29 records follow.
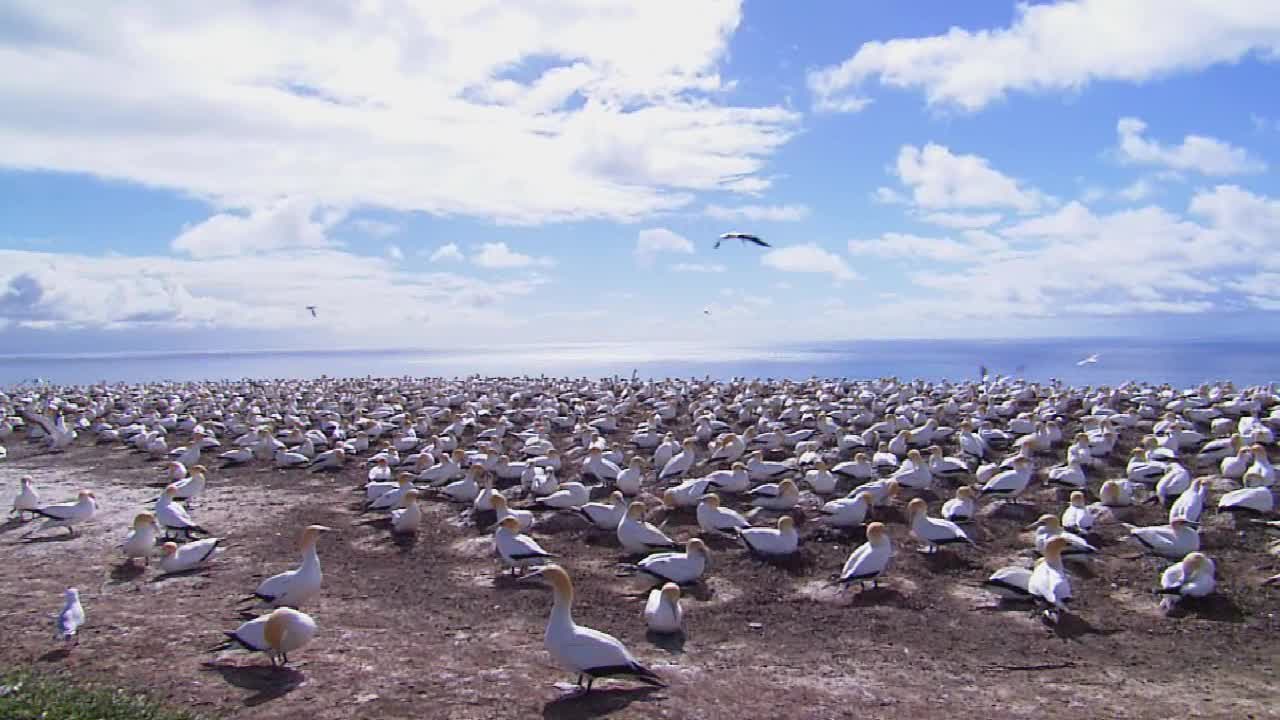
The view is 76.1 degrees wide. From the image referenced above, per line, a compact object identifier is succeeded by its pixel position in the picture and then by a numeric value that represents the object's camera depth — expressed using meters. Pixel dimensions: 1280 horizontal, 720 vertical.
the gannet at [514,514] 12.47
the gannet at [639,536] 11.24
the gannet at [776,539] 11.19
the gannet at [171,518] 12.16
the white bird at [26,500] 13.39
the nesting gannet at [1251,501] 11.92
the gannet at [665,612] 8.63
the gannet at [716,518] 11.99
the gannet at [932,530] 11.08
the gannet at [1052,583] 8.82
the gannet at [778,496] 13.29
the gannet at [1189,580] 9.22
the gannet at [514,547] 10.61
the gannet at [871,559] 9.78
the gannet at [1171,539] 10.40
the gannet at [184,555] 10.60
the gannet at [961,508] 12.16
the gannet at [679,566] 10.08
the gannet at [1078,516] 11.73
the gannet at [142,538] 10.90
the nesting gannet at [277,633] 7.30
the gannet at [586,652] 6.84
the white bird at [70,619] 7.89
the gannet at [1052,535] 10.21
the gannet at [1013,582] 9.35
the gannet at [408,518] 13.02
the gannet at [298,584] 8.76
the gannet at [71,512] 12.78
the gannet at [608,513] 12.74
